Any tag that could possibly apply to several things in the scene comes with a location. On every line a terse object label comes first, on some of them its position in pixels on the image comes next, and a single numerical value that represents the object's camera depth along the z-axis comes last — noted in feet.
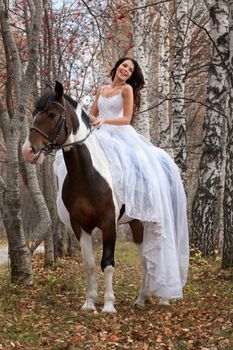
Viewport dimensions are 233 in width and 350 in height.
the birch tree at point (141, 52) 45.73
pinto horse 18.37
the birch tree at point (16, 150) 21.99
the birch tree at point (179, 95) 40.70
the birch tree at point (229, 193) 24.38
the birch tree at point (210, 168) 36.40
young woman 20.29
